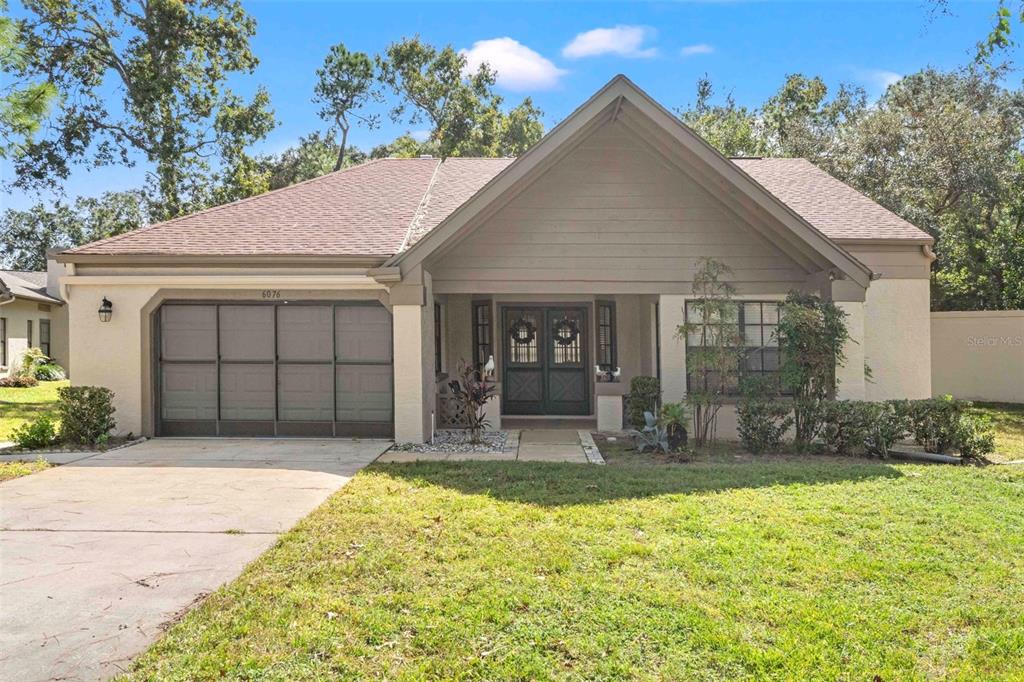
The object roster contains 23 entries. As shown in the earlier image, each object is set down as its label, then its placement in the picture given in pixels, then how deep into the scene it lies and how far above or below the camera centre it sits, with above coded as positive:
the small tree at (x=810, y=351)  8.91 +0.04
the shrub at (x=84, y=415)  9.60 -0.77
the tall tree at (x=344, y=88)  32.62 +14.22
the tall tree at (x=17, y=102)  10.11 +4.26
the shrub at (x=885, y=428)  8.66 -1.01
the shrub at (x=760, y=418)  9.05 -0.91
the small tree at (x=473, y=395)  9.91 -0.58
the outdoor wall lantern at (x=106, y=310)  10.27 +0.85
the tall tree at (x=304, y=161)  31.72 +10.19
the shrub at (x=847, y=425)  8.73 -0.99
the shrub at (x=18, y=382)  21.55 -0.61
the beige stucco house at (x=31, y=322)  22.98 +1.65
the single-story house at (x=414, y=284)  9.70 +1.19
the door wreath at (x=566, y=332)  13.16 +0.52
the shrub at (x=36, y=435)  9.54 -1.07
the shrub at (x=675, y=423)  8.85 -0.94
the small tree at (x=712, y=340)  9.21 +0.24
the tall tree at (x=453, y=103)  33.09 +13.57
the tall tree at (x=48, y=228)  49.56 +10.84
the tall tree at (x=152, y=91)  21.77 +9.79
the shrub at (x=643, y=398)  10.77 -0.71
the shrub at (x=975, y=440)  8.46 -1.16
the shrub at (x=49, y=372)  23.69 -0.31
